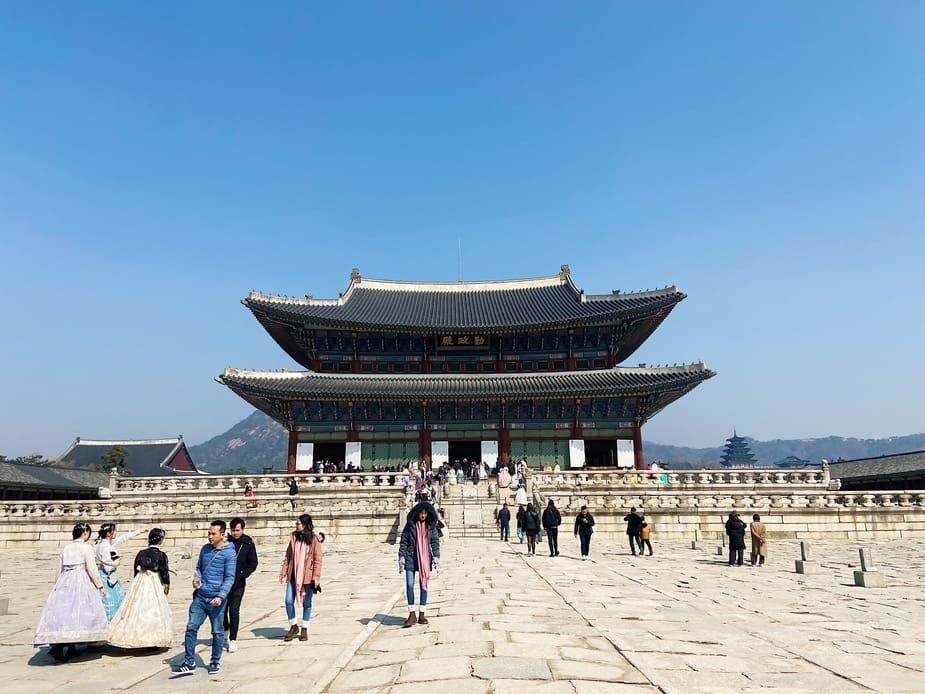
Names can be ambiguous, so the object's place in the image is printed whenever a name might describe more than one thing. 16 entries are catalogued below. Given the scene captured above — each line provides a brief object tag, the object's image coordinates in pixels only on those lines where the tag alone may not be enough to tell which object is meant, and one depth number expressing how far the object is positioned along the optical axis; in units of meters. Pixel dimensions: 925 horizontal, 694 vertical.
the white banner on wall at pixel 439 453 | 35.59
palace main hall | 34.56
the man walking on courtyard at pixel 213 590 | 6.57
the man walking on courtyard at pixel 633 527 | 18.50
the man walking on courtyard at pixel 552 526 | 17.12
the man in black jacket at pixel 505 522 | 20.62
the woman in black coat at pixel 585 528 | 16.89
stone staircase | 22.34
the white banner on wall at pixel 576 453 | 34.91
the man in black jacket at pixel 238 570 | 7.32
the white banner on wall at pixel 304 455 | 34.97
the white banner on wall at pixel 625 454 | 34.97
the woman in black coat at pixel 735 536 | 16.47
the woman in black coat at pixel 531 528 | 17.38
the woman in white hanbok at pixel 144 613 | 7.35
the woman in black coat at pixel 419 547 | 8.30
